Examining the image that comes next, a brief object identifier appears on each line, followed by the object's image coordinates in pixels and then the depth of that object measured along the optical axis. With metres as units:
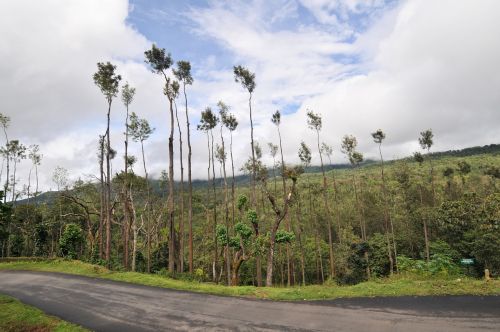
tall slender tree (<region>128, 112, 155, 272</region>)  31.66
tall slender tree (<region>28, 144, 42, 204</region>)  54.88
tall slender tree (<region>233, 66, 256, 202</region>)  29.41
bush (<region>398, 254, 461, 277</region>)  18.06
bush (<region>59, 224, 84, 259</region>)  35.59
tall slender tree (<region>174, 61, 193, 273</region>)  27.63
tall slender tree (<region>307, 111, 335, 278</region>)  39.38
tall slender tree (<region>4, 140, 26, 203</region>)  51.46
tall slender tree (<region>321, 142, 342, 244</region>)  44.28
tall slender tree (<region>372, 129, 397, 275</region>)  42.94
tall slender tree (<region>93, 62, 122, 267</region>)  27.97
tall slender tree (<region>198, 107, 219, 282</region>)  31.65
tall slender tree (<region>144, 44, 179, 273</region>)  23.95
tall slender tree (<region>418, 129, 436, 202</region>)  44.00
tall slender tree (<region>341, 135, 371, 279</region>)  43.94
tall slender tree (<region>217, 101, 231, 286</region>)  32.47
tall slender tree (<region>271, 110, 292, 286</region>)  37.75
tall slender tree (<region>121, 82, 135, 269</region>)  30.15
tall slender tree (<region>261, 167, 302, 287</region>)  22.08
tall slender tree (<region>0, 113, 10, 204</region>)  47.78
